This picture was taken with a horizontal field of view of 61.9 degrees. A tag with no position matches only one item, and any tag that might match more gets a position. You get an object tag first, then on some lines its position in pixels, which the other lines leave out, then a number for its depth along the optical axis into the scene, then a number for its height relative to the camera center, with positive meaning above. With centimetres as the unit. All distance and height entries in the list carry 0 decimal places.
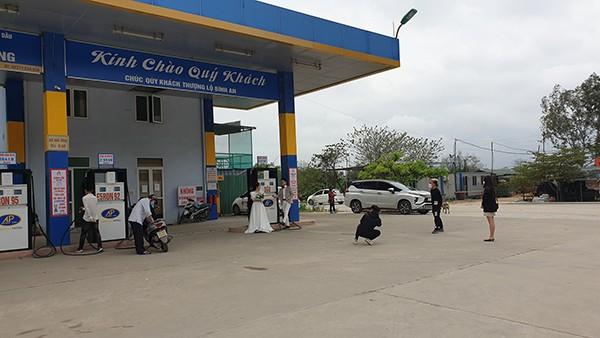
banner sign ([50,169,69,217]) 1214 -2
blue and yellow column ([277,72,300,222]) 1750 +188
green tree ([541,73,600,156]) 5047 +619
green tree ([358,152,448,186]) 3166 +61
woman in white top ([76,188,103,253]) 1157 -65
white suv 2217 -74
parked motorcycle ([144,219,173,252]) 1155 -105
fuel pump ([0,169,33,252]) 1130 -47
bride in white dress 1547 -95
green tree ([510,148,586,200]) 3197 +48
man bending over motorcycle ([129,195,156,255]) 1135 -70
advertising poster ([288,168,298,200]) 1750 +11
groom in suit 1644 -52
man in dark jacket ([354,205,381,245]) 1172 -104
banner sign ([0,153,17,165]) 1228 +88
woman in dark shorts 1178 -63
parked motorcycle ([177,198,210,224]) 2052 -103
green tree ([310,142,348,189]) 4406 +178
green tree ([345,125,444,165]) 4638 +328
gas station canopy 1166 +414
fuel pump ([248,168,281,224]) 1645 -14
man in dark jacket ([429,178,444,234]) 1411 -71
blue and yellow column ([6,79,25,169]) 1625 +242
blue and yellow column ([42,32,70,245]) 1218 +155
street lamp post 1678 +554
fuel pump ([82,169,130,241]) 1274 -35
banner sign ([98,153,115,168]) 1355 +86
